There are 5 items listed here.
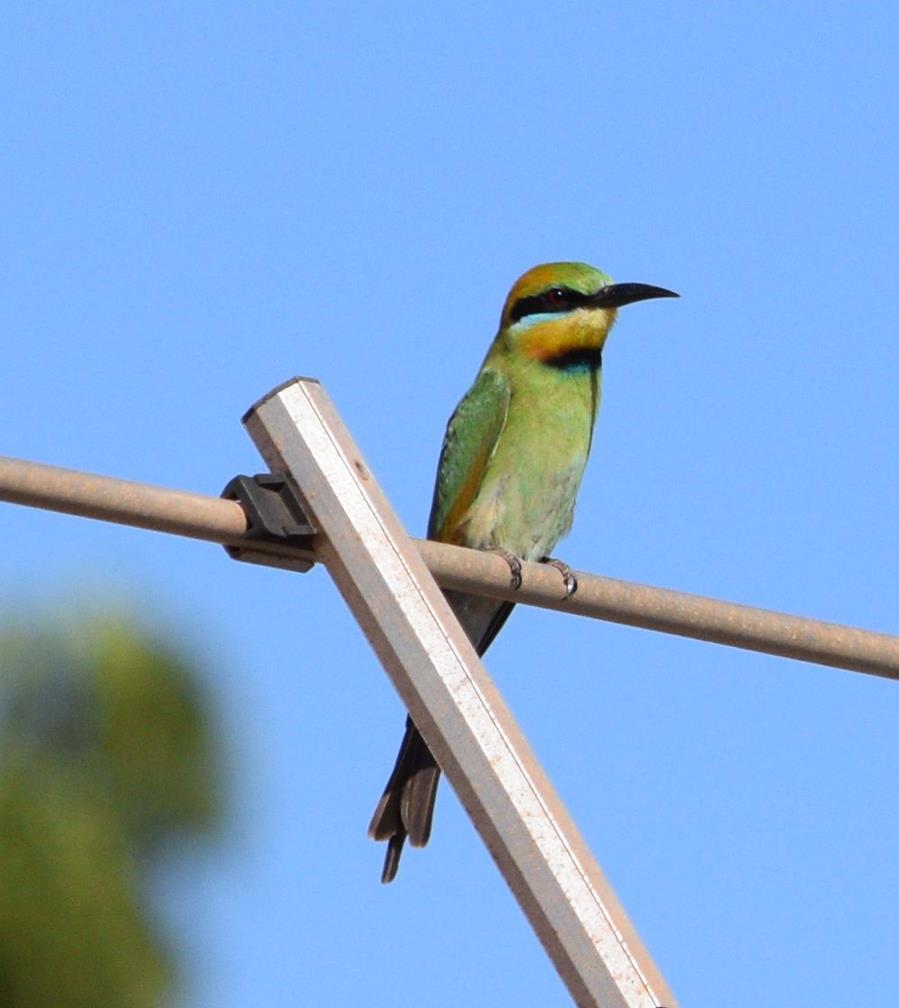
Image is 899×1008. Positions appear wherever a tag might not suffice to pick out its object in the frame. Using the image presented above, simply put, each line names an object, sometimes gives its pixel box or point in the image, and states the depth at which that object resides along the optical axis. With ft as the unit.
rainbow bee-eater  33.55
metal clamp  16.57
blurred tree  53.93
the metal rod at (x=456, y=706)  13.83
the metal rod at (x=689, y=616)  18.85
